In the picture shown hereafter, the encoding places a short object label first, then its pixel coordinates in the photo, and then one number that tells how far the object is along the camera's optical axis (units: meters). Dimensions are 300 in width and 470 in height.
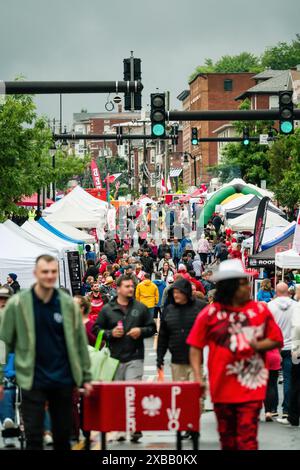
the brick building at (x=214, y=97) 176.00
